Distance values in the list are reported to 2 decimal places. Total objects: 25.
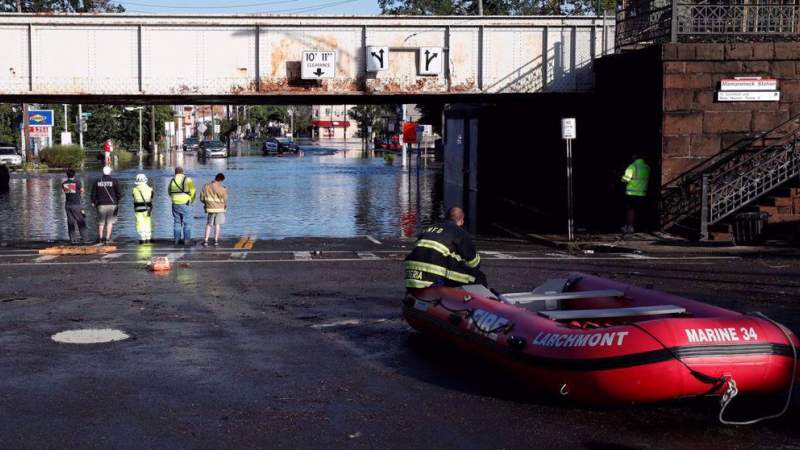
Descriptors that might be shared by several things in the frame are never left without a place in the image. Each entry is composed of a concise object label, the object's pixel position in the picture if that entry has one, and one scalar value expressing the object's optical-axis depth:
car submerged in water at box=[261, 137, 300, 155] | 104.56
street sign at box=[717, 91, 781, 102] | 24.78
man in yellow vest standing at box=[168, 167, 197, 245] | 22.80
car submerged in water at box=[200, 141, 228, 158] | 91.00
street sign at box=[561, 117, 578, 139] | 24.08
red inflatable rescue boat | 8.57
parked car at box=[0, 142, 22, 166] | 68.50
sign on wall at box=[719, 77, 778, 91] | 24.72
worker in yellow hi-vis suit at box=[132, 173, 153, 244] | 22.94
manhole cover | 12.18
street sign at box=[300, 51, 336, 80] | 26.27
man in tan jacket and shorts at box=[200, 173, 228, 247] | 22.91
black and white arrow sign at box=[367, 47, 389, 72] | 26.28
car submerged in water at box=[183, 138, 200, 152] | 119.30
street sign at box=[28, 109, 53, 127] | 59.97
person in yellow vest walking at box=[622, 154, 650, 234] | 24.44
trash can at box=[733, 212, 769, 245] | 23.08
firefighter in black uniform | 11.55
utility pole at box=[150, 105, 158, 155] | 101.32
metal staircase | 24.02
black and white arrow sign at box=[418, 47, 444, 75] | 26.48
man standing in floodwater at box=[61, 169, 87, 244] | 23.09
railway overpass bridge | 26.02
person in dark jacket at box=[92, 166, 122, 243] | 23.31
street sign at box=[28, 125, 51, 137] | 61.62
